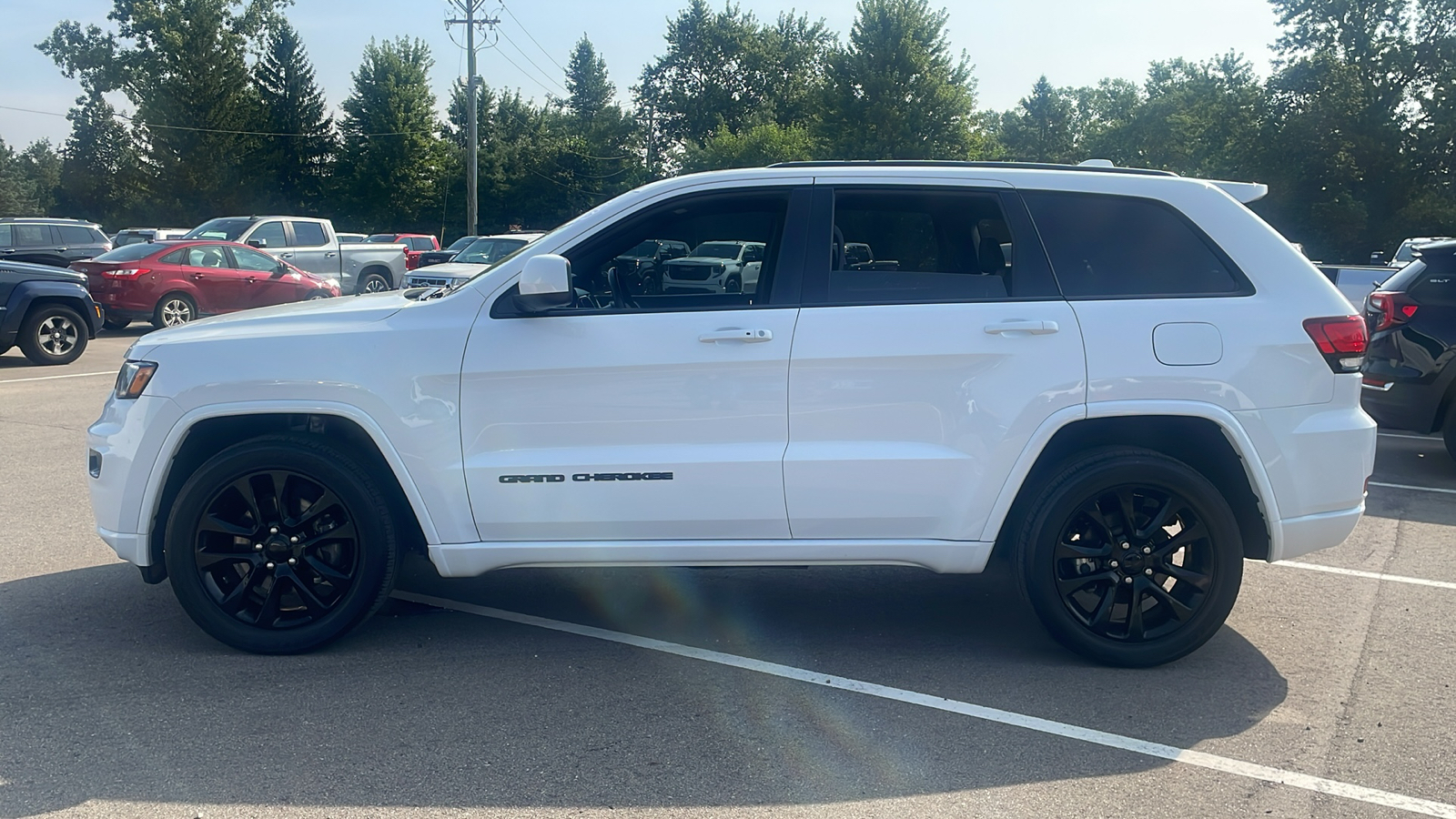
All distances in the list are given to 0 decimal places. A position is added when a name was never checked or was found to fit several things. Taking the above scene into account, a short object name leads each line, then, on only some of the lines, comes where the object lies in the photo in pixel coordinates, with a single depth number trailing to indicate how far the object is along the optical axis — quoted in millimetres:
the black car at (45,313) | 13266
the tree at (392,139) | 58062
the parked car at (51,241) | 21016
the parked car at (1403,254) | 17750
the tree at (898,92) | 42875
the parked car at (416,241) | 40281
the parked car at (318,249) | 22812
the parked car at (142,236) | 28828
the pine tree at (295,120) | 63031
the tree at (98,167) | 61219
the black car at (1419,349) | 8148
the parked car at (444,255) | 22125
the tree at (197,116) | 59625
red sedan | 17984
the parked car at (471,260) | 16281
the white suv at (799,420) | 4203
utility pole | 35469
